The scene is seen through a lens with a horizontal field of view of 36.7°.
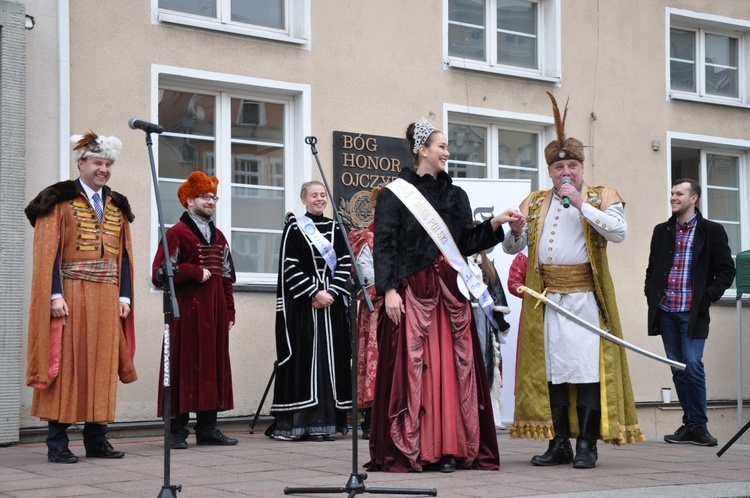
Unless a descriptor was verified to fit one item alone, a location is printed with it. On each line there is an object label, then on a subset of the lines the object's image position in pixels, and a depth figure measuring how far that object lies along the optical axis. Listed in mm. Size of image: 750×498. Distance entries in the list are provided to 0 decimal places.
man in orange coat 7566
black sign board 10914
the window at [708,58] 13969
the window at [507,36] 12273
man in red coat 8641
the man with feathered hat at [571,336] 7180
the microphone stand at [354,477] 5617
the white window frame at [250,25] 10062
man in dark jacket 9430
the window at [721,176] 14000
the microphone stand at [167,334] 5328
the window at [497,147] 12281
